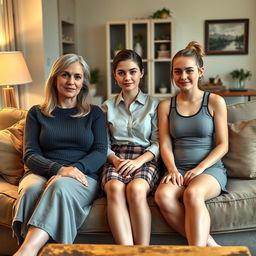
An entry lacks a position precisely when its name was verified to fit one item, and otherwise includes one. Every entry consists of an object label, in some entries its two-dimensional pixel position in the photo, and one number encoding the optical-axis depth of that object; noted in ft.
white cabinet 16.92
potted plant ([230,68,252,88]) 17.39
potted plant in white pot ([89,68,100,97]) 17.61
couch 5.97
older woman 5.62
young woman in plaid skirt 5.85
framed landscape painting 17.51
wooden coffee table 3.95
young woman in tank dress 6.16
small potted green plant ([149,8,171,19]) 16.79
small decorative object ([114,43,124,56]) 17.17
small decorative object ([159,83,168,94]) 17.22
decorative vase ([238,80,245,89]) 17.60
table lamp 10.61
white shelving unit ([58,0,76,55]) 15.80
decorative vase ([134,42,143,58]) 17.11
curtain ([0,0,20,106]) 12.57
